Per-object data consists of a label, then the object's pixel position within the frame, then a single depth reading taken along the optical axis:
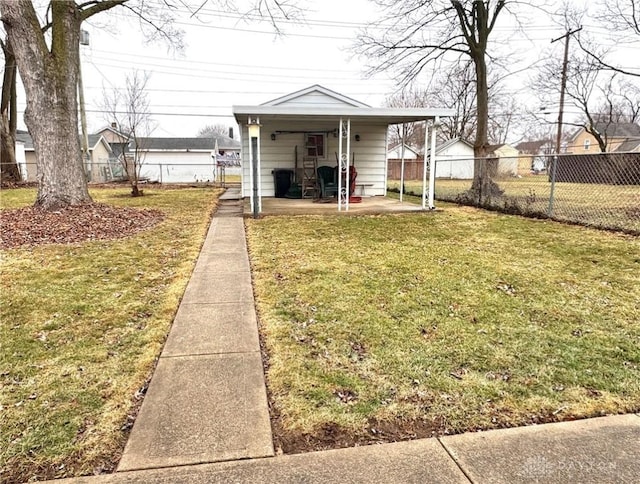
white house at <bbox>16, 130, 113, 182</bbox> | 26.28
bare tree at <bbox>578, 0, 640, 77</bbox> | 11.10
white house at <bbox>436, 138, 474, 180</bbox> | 31.18
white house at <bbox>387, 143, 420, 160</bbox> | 42.11
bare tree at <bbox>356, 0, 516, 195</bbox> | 13.51
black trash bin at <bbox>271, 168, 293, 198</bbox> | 12.45
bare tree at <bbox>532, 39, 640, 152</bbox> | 20.59
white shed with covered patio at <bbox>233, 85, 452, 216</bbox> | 11.79
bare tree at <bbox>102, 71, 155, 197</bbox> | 18.52
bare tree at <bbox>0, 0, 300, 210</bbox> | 7.42
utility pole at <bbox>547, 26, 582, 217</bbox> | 16.35
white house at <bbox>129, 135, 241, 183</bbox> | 31.98
